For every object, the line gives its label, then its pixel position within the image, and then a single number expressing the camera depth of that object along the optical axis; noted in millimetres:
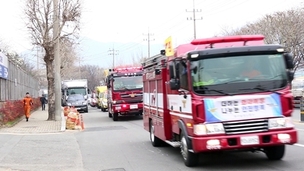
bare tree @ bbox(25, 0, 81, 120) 28500
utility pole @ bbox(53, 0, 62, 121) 28125
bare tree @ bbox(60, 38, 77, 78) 37056
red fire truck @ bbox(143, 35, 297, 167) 9336
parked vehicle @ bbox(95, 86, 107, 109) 52347
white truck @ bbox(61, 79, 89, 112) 47991
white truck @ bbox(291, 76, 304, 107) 36781
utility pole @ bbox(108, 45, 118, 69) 107812
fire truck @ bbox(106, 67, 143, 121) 27484
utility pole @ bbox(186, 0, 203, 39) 60038
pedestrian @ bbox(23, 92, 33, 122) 28369
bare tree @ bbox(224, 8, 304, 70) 49125
